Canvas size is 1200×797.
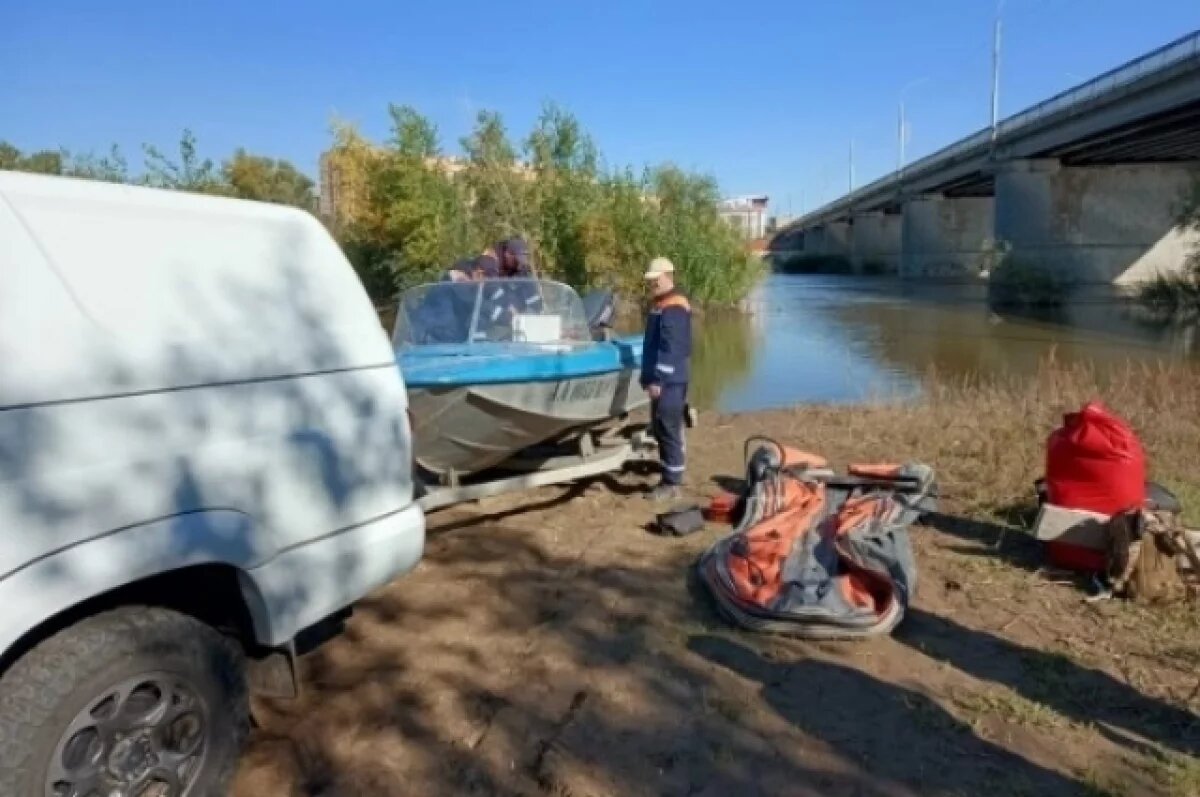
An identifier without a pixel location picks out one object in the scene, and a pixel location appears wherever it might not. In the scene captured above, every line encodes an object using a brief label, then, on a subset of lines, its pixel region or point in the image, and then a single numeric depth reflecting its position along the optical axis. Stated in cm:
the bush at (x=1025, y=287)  3938
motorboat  574
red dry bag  489
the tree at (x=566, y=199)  2927
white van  227
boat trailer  598
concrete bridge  3178
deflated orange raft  418
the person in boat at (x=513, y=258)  779
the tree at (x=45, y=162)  2097
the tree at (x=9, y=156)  2148
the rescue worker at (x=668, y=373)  660
